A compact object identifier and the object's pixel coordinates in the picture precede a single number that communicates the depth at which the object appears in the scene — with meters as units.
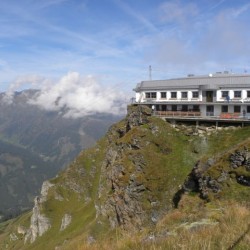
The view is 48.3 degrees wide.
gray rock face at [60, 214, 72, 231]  90.01
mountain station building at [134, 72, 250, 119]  58.59
